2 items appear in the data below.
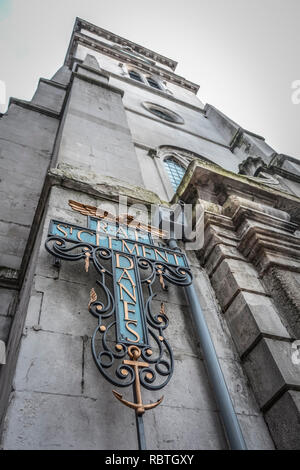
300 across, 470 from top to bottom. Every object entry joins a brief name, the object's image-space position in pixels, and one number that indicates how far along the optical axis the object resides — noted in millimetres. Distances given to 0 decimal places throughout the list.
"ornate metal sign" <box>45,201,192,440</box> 2568
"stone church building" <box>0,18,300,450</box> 2326
